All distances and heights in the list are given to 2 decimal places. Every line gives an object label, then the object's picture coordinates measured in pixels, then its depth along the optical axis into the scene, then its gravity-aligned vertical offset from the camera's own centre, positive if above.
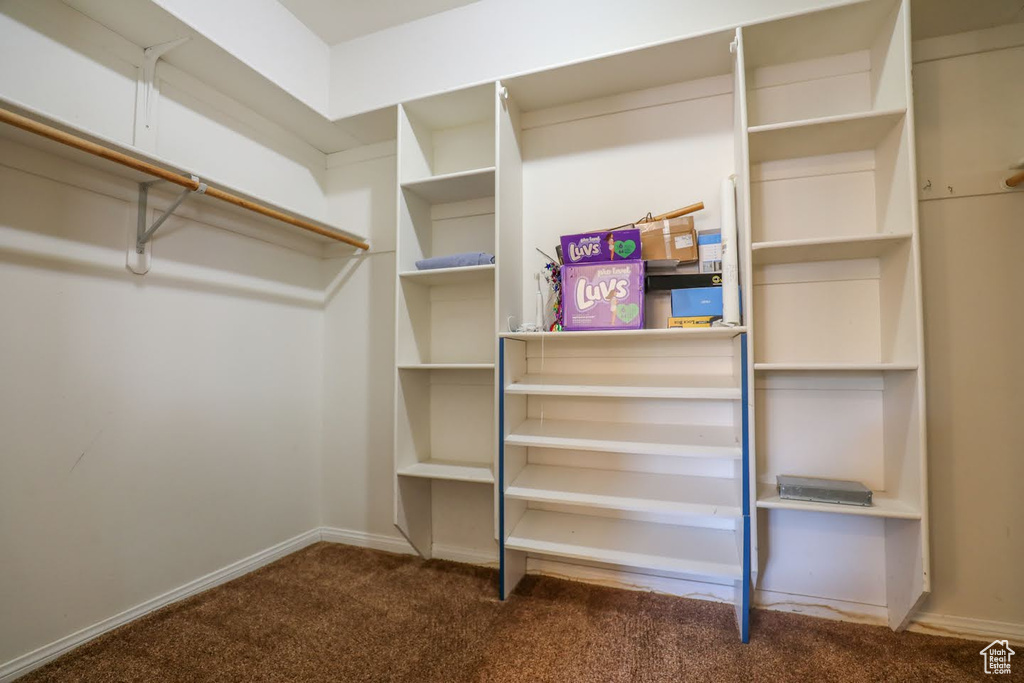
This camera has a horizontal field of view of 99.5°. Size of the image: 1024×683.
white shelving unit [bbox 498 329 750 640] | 1.57 -0.45
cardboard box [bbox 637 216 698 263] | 1.73 +0.45
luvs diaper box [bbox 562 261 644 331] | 1.66 +0.22
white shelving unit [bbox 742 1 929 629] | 1.48 +0.25
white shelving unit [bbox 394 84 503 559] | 2.02 +0.16
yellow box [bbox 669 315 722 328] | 1.60 +0.11
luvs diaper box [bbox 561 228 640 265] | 1.69 +0.42
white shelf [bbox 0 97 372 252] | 1.22 +0.66
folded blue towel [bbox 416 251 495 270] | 1.87 +0.41
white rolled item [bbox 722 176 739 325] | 1.53 +0.32
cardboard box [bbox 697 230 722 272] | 1.66 +0.39
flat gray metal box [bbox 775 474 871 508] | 1.43 -0.47
